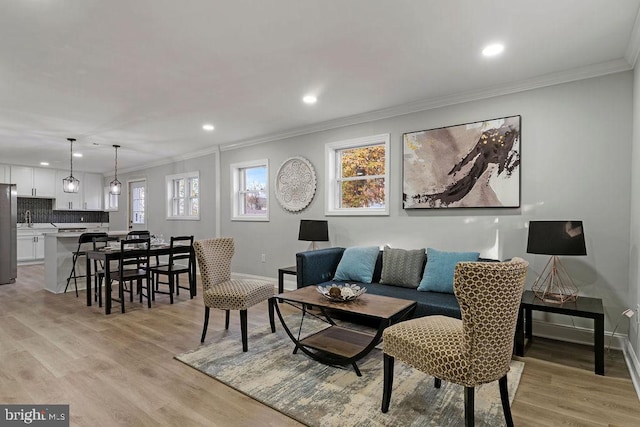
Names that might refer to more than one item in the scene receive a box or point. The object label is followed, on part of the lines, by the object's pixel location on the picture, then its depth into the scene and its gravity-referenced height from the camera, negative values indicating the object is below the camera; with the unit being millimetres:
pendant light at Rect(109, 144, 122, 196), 6238 +467
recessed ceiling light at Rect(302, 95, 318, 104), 3811 +1311
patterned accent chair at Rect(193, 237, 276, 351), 2988 -716
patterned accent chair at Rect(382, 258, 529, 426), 1617 -642
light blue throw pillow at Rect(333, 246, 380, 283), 3881 -629
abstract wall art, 3414 +505
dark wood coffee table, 2426 -849
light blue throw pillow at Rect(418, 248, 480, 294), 3305 -600
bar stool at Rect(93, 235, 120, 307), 4480 -850
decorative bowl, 2646 -663
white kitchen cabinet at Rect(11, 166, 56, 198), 8156 +779
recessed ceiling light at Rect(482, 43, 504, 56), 2662 +1324
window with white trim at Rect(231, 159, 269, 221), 5779 +375
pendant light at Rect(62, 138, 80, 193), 5520 +444
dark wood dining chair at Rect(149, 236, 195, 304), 4691 -831
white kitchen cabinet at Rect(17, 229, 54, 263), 8164 -835
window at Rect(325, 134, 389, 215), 4422 +497
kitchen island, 5227 -778
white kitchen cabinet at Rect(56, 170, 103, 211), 8938 +461
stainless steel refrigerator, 5812 -391
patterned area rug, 1974 -1221
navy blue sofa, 2920 -807
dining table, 4066 -621
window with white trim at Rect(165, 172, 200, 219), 6985 +352
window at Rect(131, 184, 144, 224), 8430 +195
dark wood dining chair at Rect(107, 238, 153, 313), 4203 -822
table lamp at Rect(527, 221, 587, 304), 2715 -301
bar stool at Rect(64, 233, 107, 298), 4984 -636
